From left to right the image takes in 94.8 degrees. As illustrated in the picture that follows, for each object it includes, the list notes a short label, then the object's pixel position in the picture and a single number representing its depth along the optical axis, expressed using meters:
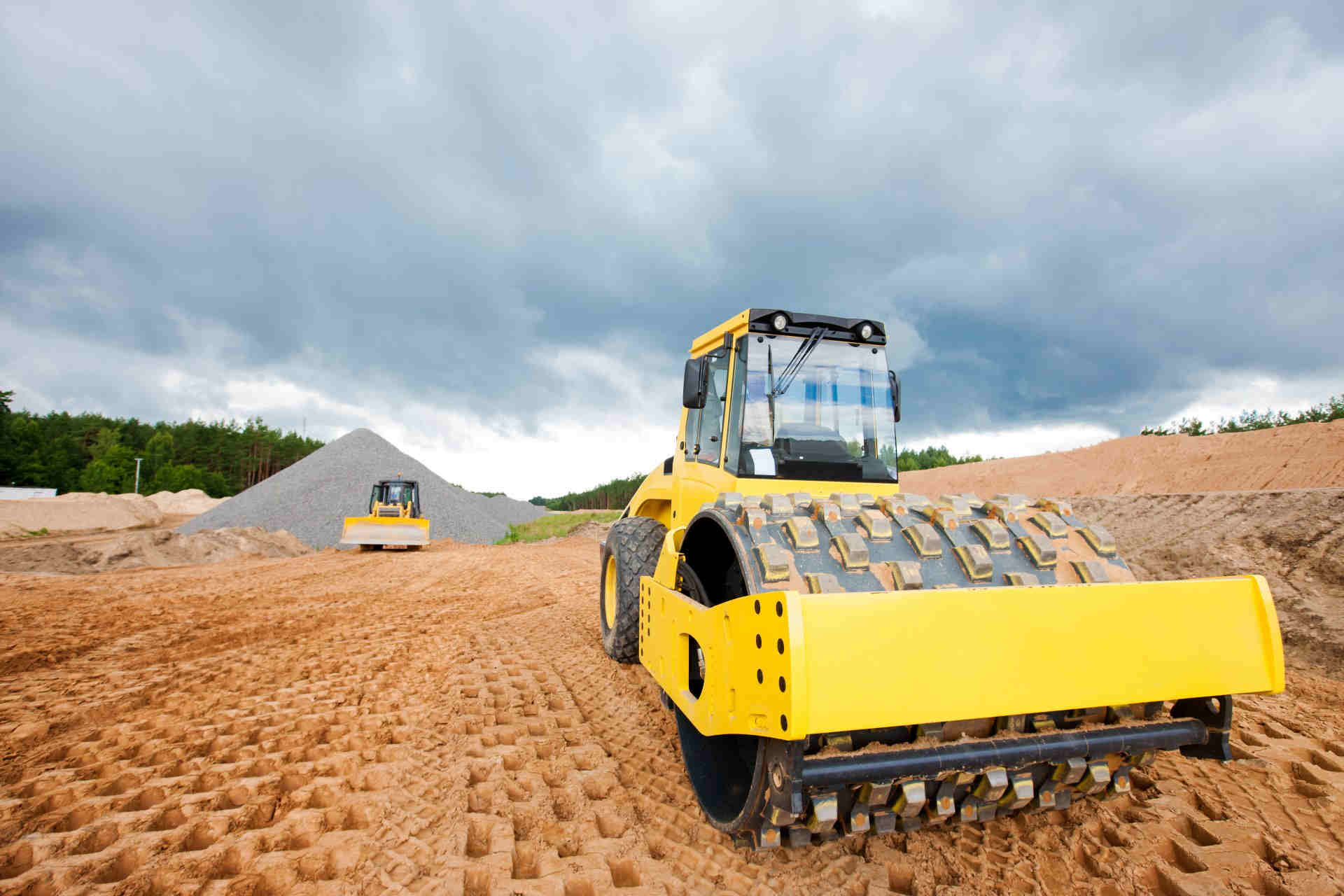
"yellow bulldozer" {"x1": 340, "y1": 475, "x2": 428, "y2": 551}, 17.20
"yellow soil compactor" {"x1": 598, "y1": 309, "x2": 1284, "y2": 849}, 1.60
